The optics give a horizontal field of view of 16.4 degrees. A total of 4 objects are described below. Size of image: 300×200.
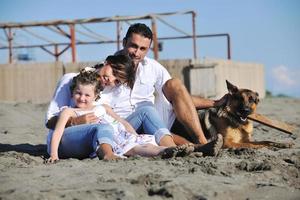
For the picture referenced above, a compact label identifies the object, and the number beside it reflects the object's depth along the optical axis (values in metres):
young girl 9.48
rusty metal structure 25.46
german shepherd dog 12.50
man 10.85
